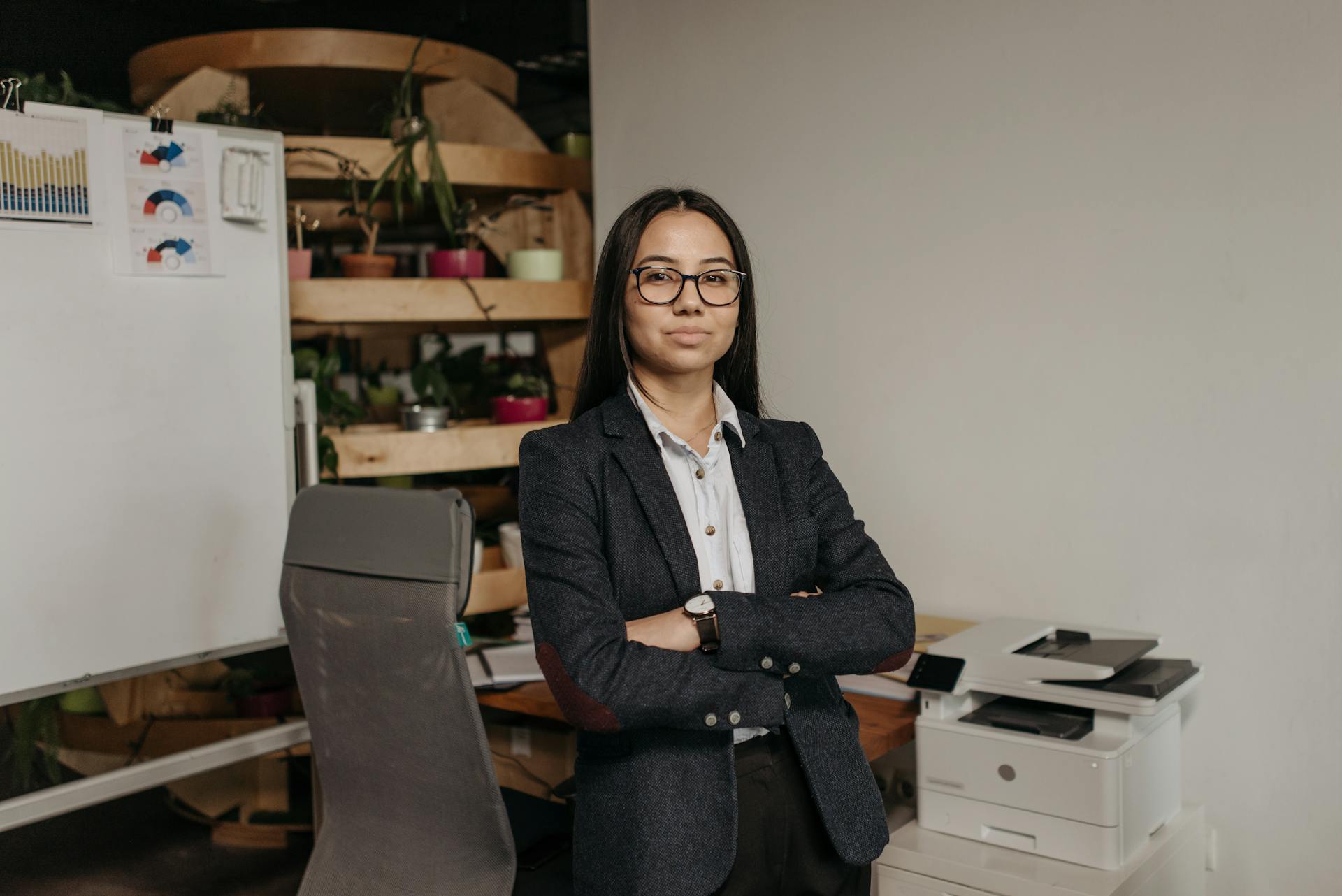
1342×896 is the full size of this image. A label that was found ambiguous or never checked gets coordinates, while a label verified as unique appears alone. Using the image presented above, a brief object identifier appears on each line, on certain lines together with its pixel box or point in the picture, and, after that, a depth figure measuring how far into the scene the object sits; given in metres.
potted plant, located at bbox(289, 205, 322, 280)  2.92
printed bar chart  2.06
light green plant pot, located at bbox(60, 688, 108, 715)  3.04
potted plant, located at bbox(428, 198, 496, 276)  3.10
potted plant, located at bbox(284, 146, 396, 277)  3.00
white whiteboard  2.11
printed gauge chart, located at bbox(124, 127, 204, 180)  2.24
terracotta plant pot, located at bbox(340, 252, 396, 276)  3.03
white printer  1.93
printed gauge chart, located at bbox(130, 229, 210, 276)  2.25
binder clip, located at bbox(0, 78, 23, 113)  2.07
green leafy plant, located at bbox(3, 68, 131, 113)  2.13
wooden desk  2.07
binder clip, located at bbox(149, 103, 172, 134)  2.27
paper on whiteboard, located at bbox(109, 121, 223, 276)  2.23
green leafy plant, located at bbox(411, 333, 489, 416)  3.28
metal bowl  3.03
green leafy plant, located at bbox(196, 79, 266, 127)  2.76
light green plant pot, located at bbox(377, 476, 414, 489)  3.25
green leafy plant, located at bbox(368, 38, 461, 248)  2.98
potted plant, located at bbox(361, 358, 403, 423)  3.30
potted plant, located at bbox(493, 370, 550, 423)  3.14
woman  1.37
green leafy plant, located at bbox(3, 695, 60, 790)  2.79
